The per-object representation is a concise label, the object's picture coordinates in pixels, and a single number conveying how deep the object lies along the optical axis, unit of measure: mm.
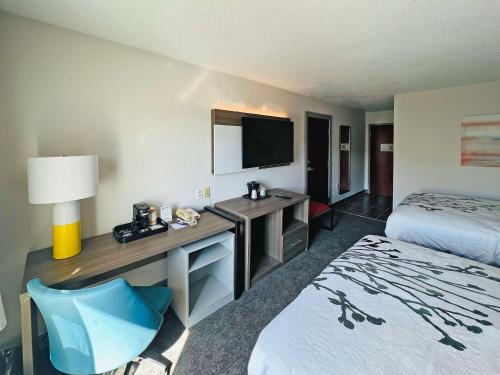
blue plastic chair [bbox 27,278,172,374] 1041
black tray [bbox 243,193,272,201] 2826
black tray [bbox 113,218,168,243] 1735
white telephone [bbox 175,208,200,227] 2084
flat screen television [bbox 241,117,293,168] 2833
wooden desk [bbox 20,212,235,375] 1197
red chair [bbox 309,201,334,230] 3268
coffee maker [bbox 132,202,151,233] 1896
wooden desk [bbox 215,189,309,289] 2274
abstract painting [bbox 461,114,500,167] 3236
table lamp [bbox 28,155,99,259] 1296
